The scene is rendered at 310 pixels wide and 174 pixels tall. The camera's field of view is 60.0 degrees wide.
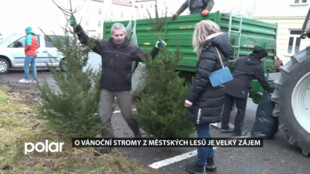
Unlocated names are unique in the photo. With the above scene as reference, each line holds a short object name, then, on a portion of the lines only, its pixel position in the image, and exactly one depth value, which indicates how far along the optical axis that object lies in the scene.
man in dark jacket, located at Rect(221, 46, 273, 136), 4.32
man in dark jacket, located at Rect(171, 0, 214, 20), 5.10
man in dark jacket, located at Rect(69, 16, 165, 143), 3.36
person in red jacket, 8.29
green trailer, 4.78
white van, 10.16
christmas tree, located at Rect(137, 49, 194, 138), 3.36
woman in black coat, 2.86
